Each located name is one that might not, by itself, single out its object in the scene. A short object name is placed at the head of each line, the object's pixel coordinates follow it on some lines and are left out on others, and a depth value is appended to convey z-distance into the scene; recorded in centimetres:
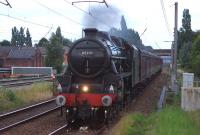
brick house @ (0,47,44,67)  9544
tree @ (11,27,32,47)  15650
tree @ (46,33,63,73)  7275
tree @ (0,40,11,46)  13938
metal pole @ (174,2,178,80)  3375
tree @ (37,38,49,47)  13238
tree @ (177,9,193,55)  9750
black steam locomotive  1670
